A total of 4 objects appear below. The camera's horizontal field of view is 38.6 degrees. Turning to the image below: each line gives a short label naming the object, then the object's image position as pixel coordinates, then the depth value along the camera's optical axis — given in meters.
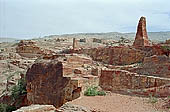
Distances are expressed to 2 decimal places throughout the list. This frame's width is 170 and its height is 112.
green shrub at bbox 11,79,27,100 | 18.28
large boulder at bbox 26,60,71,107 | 13.39
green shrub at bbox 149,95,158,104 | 10.69
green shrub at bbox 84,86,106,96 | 12.27
